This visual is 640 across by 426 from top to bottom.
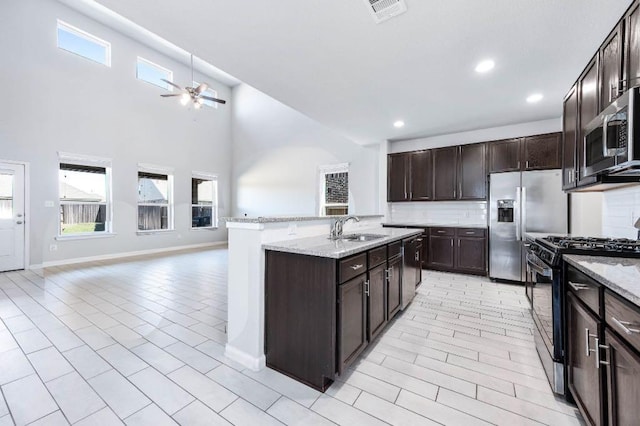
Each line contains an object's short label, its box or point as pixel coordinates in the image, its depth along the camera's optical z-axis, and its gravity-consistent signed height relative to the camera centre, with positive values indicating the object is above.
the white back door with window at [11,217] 4.93 -0.09
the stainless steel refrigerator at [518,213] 4.07 -0.01
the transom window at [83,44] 5.74 +3.77
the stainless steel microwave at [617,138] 1.35 +0.42
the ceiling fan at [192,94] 5.07 +2.28
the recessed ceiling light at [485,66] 2.82 +1.57
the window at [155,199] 7.06 +0.37
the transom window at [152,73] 6.99 +3.76
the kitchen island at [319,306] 1.75 -0.66
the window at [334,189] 7.08 +0.62
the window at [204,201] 8.34 +0.37
